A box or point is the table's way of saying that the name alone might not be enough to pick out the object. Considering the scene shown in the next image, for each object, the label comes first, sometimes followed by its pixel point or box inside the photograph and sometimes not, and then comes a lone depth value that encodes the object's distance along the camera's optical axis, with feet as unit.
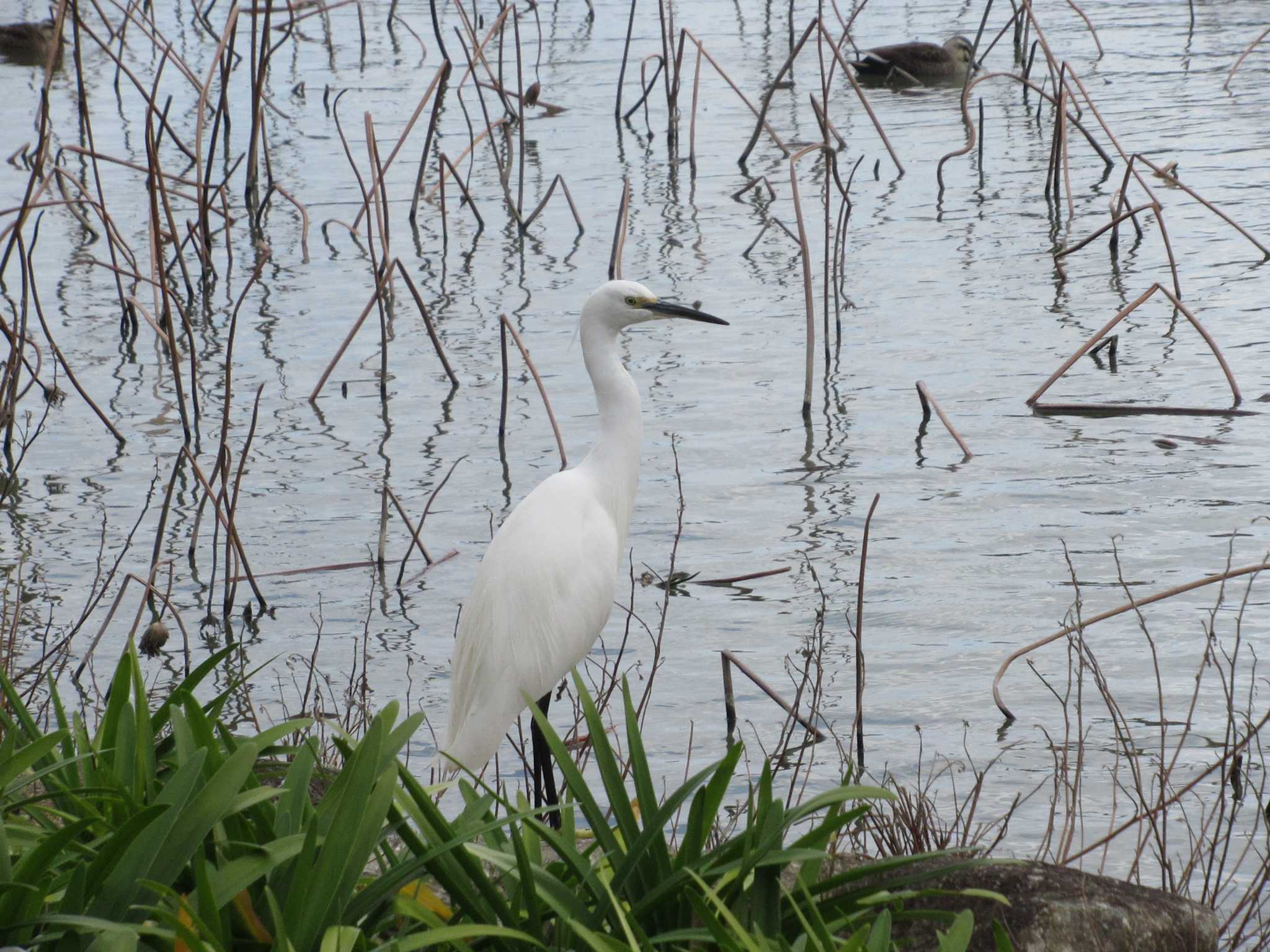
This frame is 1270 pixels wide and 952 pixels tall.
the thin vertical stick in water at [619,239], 45.83
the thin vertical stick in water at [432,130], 51.68
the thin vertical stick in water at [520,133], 60.90
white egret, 26.14
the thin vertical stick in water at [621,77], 77.00
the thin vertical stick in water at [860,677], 23.88
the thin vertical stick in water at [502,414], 42.37
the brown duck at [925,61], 91.25
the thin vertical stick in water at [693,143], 66.17
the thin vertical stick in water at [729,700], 28.89
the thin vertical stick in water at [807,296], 41.70
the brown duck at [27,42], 111.75
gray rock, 18.20
